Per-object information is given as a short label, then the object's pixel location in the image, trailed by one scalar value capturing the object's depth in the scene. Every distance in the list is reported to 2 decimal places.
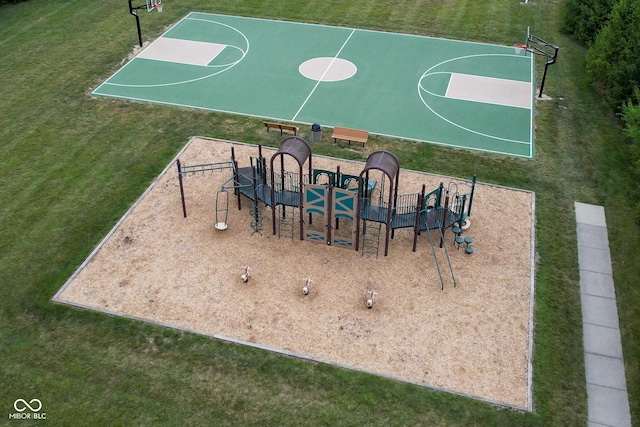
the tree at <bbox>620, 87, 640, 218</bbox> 22.27
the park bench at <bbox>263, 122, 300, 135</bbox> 24.92
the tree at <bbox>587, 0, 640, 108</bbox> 26.84
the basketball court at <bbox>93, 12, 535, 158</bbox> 26.64
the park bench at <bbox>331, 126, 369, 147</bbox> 24.52
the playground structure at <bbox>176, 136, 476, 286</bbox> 19.23
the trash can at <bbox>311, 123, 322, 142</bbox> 24.63
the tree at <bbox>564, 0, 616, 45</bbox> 32.16
